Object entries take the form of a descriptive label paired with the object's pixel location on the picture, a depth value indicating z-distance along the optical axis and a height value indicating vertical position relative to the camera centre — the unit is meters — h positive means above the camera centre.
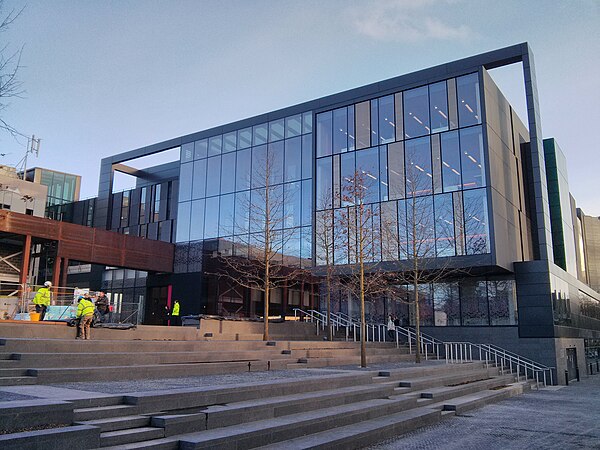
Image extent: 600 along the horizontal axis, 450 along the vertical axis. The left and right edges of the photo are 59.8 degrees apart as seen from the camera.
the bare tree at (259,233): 35.03 +6.58
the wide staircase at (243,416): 6.72 -1.42
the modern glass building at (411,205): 28.56 +7.82
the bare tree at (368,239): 26.70 +5.02
